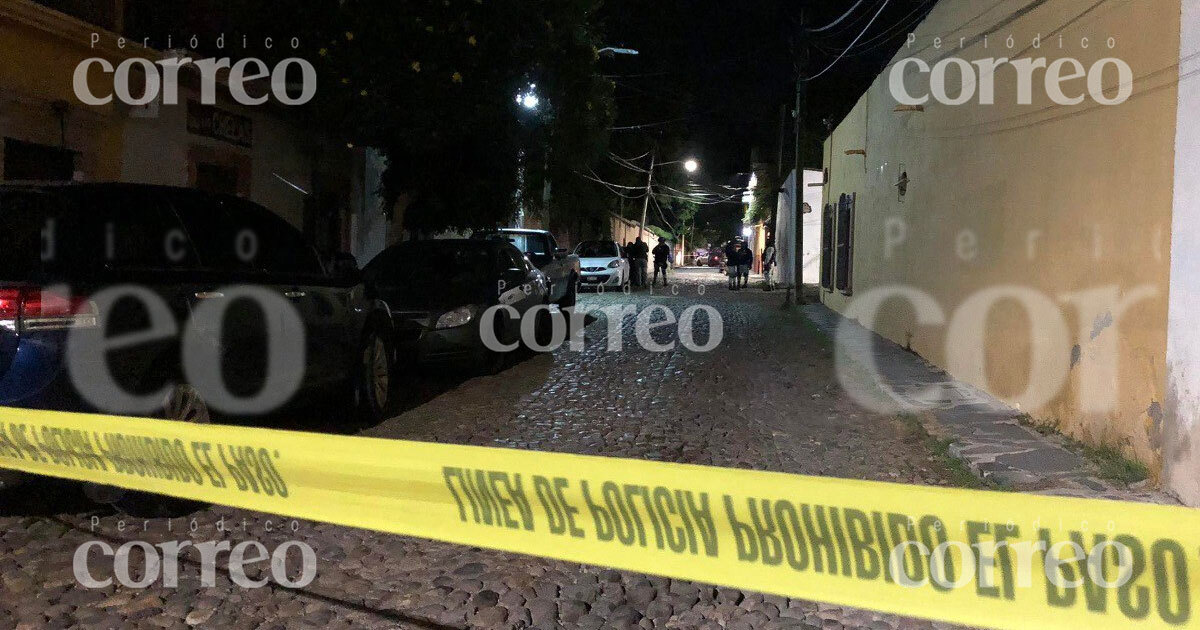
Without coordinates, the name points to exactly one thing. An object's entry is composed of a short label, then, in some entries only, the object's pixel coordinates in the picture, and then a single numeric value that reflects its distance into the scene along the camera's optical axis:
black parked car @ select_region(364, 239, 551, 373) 9.99
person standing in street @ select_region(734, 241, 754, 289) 30.41
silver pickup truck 17.28
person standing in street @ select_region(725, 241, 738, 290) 30.42
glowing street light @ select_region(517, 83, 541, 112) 18.09
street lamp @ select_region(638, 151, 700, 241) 50.84
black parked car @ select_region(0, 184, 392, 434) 4.60
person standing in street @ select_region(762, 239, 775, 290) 31.33
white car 27.22
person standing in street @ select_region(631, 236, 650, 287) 30.48
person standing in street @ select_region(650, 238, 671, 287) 32.19
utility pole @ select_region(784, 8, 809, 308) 23.12
